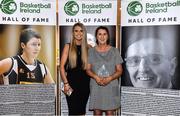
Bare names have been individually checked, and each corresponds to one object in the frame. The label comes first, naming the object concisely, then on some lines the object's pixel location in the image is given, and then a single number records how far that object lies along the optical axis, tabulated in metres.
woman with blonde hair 3.99
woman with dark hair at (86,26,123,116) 3.94
